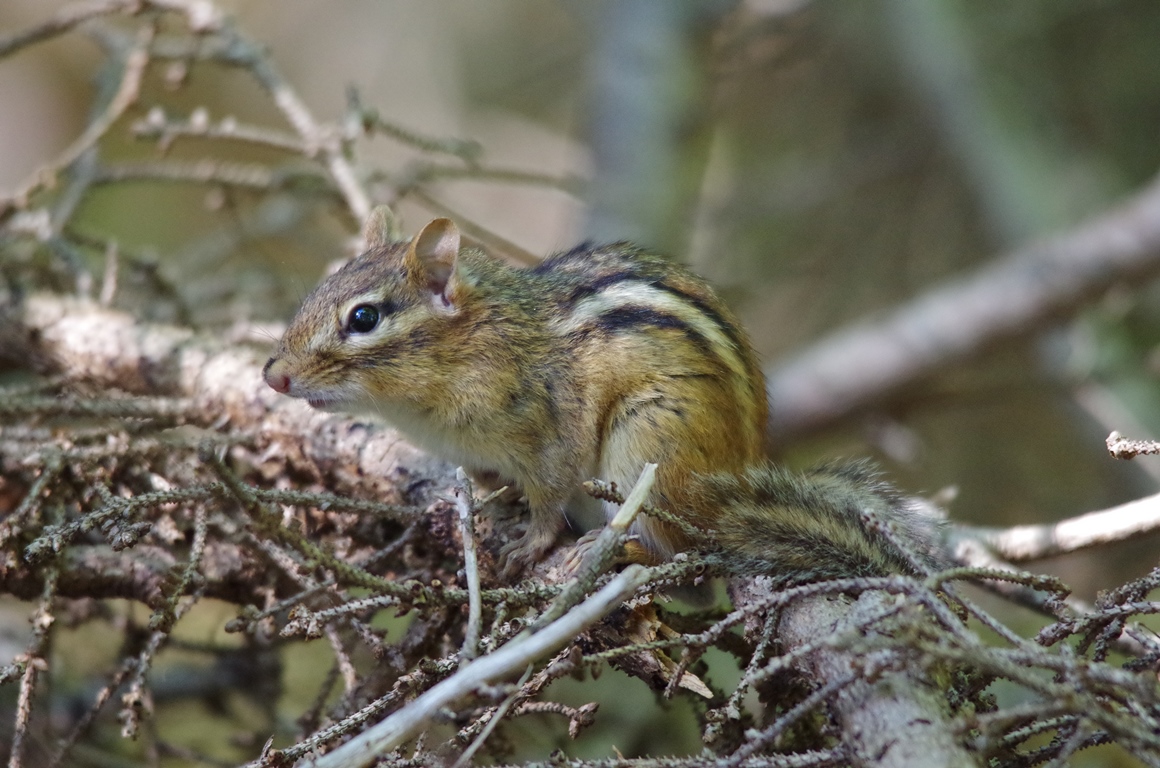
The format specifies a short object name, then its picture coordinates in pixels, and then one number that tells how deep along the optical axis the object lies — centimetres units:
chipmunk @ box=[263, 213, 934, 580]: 420
